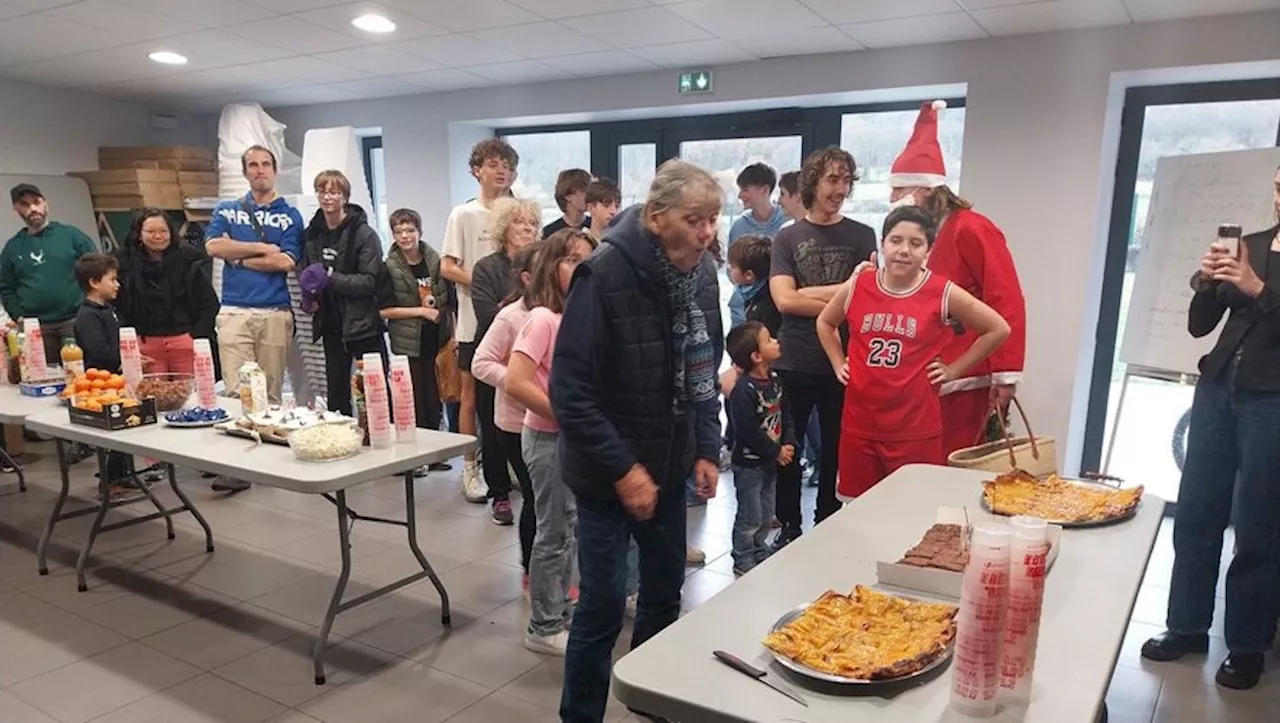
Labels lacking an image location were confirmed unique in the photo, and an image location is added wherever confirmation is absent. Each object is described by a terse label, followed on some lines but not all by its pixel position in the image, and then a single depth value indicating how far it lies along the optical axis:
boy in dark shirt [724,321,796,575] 2.89
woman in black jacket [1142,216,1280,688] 2.24
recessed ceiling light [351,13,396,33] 3.95
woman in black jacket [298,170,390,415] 4.08
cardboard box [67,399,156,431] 2.69
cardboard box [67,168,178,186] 6.25
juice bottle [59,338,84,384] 3.05
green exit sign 4.89
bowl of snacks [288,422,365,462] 2.32
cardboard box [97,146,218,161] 6.43
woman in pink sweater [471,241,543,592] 2.52
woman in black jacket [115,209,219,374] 4.06
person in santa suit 2.52
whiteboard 3.34
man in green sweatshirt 4.55
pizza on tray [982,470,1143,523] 1.56
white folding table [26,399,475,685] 2.22
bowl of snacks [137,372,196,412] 2.88
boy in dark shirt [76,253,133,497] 3.70
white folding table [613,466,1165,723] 0.99
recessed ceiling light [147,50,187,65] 4.90
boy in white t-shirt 3.68
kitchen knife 1.02
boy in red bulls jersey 2.26
